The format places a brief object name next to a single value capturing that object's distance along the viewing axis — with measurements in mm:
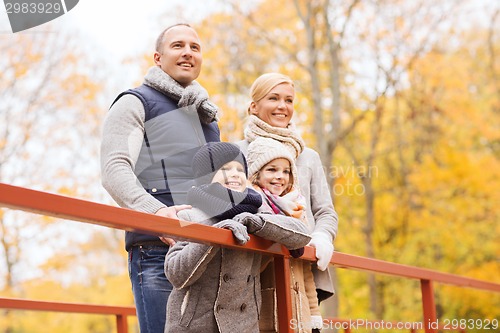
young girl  5602
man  5437
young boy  4844
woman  6770
